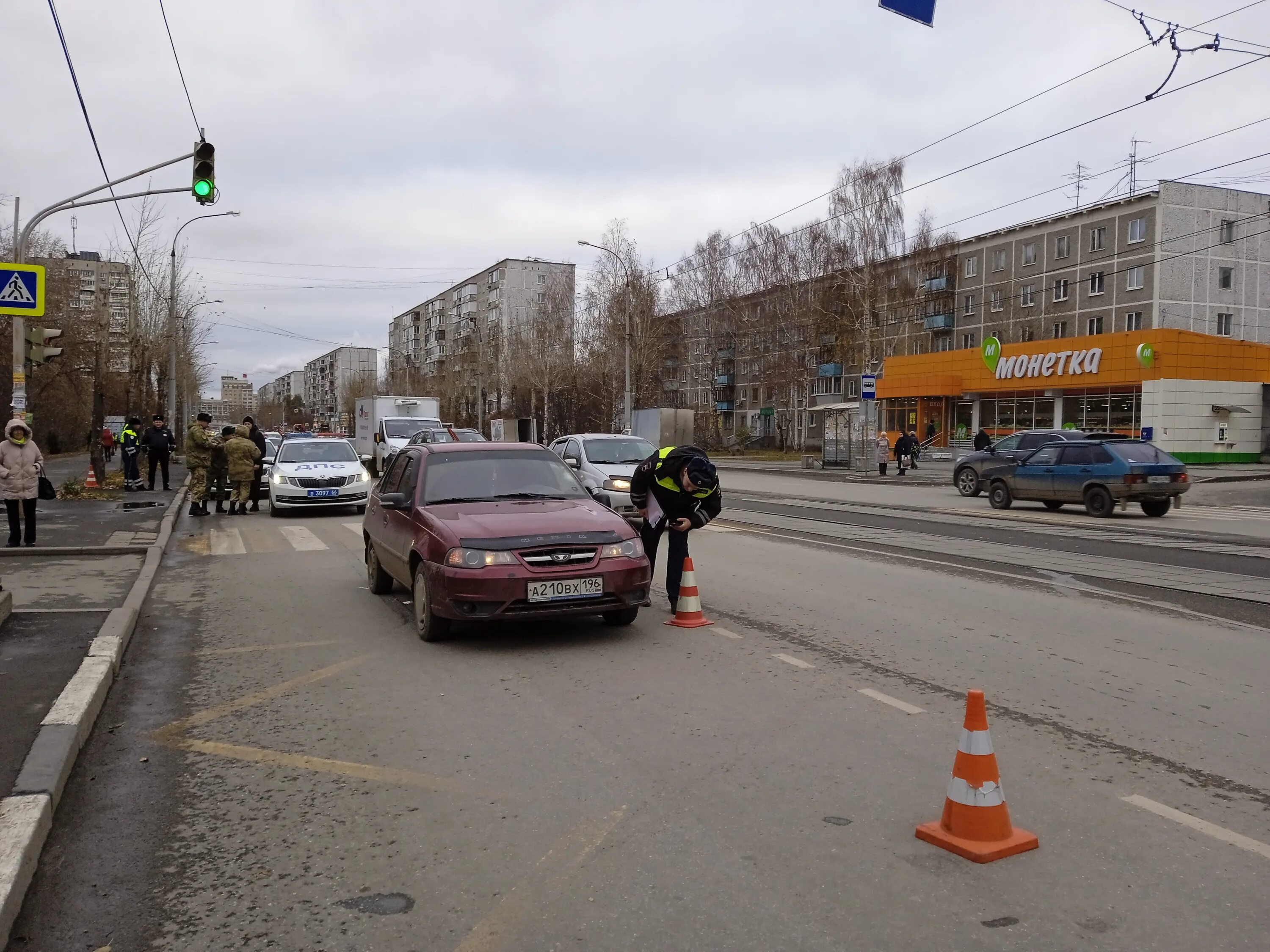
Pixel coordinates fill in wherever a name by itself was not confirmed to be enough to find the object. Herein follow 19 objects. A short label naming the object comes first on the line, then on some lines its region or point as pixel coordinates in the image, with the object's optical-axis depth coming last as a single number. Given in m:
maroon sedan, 7.14
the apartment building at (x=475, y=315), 83.19
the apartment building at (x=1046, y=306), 46.34
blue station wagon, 19.50
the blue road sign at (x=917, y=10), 10.56
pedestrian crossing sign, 10.98
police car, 18.88
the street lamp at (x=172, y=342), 37.84
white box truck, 31.20
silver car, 16.27
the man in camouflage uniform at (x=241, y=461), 19.09
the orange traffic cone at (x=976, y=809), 3.75
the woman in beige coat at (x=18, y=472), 12.29
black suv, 25.00
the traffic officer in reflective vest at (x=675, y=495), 8.63
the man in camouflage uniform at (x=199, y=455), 18.80
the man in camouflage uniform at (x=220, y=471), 19.58
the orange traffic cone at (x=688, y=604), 8.21
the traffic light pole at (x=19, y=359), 14.24
